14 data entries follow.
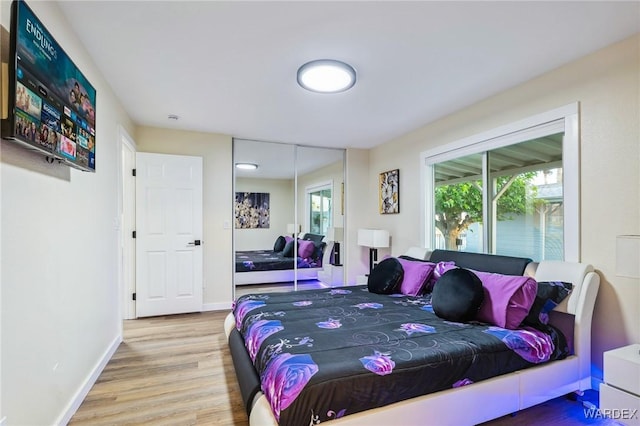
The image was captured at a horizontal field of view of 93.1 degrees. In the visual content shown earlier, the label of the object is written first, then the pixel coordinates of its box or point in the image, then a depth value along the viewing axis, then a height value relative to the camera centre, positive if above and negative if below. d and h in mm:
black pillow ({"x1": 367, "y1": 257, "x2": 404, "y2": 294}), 3082 -624
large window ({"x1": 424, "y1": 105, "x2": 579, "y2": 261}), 2434 +241
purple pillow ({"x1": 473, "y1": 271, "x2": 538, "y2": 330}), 2109 -596
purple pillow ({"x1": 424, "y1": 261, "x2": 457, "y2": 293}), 3006 -555
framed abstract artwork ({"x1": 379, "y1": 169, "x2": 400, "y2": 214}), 4392 +385
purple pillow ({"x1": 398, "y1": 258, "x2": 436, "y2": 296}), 3000 -597
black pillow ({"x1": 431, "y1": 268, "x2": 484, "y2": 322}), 2215 -594
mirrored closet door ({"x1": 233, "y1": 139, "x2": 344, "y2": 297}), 4621 +57
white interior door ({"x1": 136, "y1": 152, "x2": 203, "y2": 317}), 3881 -230
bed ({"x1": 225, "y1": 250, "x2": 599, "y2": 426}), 1486 -818
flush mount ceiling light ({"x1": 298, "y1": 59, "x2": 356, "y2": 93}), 2318 +1137
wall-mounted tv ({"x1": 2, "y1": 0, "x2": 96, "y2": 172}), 1275 +609
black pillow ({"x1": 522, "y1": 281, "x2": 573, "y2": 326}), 2152 -595
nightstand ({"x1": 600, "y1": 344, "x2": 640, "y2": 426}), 1691 -969
